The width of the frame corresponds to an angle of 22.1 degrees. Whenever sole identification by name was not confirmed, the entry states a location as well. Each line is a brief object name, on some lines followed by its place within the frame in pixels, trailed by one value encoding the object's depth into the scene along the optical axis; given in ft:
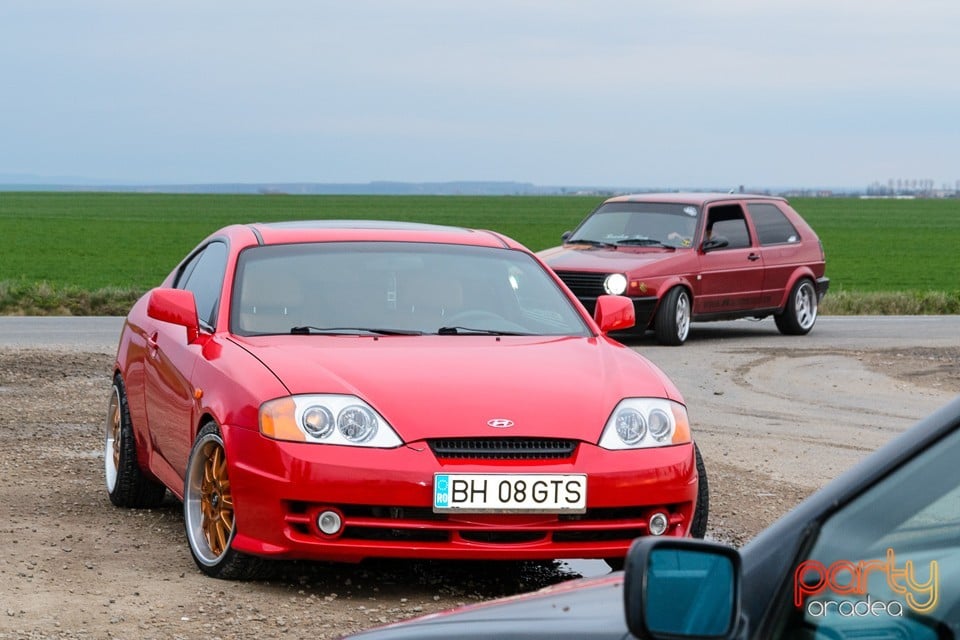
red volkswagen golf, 88.94
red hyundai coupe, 29.21
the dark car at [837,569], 10.12
